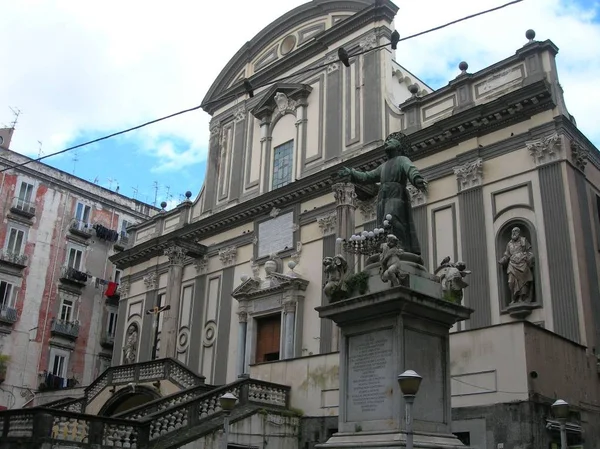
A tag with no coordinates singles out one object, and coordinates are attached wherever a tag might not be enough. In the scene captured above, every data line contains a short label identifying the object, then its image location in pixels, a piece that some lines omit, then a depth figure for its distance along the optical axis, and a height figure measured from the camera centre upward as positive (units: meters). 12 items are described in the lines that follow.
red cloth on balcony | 36.72 +9.50
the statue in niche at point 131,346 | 29.45 +5.36
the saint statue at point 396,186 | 9.95 +4.21
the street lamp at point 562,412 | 9.82 +1.07
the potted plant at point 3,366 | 31.31 +4.58
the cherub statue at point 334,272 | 9.78 +2.92
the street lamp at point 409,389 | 7.53 +1.01
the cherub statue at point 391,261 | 8.96 +2.86
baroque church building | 13.99 +7.24
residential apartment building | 32.84 +9.44
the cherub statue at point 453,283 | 9.66 +2.76
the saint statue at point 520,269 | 17.14 +5.27
